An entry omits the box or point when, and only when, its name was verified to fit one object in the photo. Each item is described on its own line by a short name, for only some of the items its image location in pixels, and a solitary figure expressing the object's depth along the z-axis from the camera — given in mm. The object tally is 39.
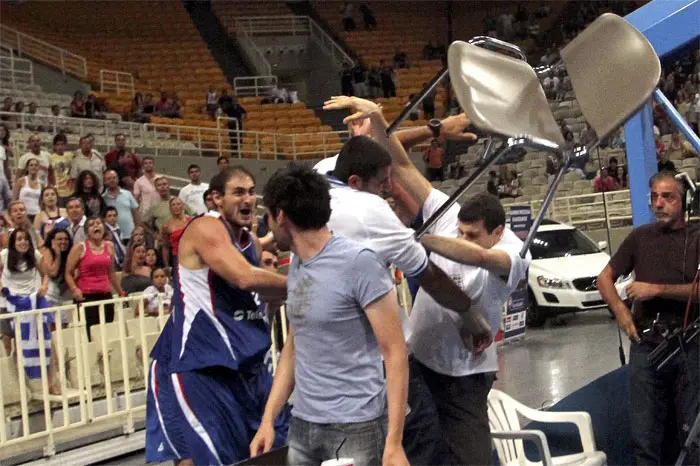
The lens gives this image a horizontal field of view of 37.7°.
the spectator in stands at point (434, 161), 16328
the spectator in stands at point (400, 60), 23203
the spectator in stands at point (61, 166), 12359
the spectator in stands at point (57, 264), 8141
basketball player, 3848
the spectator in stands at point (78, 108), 16953
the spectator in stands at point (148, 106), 18812
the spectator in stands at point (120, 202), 11078
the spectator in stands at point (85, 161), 12398
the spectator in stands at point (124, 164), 12781
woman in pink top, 8008
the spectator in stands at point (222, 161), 14358
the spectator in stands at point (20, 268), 7594
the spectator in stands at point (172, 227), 10251
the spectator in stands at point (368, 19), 25578
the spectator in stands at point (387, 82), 21422
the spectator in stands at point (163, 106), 19156
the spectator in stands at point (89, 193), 10508
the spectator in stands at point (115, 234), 10266
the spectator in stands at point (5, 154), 10944
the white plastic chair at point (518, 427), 4395
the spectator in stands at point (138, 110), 18297
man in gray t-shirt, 2818
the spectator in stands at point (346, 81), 21861
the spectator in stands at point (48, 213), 9277
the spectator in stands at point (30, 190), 10617
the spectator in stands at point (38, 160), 11375
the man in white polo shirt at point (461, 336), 3738
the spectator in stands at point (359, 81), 21234
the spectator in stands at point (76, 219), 9453
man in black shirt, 4449
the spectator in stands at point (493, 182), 14058
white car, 12594
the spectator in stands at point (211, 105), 20141
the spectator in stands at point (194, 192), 12203
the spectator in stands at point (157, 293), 7532
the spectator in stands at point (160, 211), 11680
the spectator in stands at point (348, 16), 25297
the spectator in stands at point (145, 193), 12250
